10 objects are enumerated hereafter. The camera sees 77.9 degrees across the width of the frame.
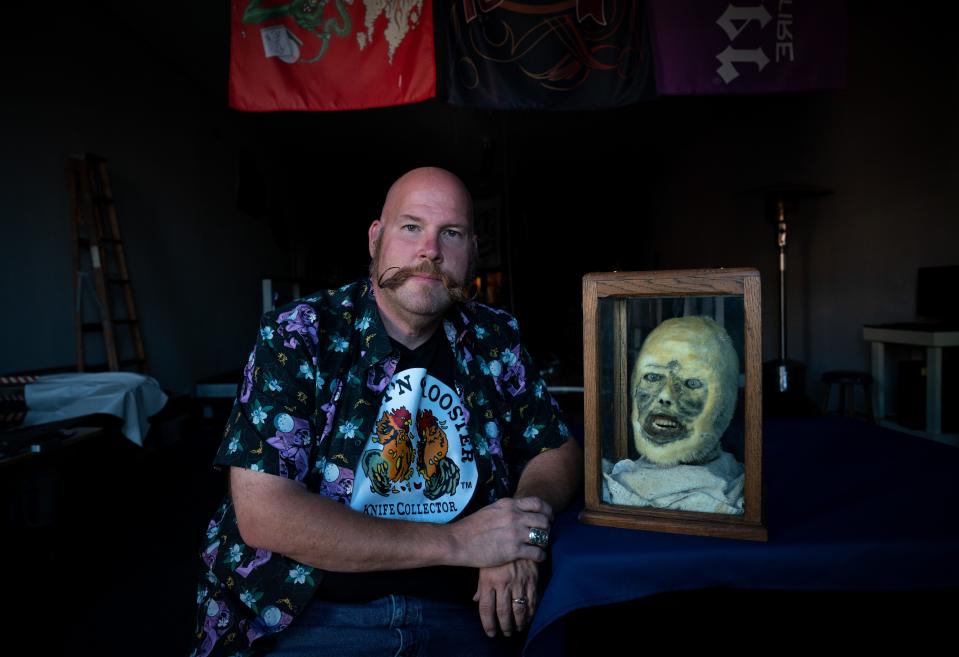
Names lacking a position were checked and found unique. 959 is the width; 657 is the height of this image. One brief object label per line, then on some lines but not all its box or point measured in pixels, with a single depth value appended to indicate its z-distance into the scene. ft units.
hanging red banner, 8.23
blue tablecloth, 2.68
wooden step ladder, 12.61
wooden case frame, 2.78
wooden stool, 12.25
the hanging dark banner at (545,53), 8.38
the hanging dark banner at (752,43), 8.15
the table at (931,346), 9.93
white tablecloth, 9.75
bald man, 3.33
